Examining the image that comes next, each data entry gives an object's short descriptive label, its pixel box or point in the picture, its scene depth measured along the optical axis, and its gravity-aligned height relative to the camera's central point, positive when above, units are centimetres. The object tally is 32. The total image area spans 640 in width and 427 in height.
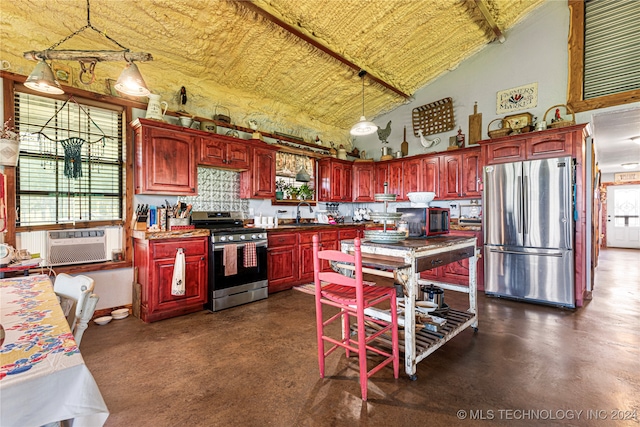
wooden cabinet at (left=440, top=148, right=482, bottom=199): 503 +66
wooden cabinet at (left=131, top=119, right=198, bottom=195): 355 +69
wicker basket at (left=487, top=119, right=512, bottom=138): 445 +122
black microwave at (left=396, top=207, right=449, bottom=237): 281 -9
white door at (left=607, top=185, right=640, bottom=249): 984 -22
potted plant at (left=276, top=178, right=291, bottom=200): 542 +48
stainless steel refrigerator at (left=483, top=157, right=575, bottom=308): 384 -28
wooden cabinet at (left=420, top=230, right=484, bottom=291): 462 -100
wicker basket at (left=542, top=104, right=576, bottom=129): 404 +127
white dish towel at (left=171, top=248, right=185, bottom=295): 337 -73
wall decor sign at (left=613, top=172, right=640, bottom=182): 970 +111
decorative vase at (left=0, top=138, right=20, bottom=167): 282 +62
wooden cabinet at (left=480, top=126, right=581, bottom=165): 392 +92
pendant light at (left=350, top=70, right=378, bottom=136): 418 +122
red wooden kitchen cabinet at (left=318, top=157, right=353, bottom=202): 603 +67
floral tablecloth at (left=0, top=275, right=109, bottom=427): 73 -43
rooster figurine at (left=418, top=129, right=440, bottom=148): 587 +140
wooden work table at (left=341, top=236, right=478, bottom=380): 208 -40
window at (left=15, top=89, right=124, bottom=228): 313 +60
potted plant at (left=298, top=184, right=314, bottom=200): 567 +40
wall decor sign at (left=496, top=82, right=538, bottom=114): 471 +186
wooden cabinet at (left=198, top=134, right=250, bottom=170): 408 +89
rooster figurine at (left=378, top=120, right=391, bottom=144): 659 +177
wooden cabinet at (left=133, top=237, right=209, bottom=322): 331 -73
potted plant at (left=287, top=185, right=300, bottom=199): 558 +39
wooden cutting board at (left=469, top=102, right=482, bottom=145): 527 +153
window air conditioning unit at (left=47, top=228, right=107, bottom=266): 322 -36
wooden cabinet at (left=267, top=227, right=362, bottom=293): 448 -71
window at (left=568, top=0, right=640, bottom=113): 398 +220
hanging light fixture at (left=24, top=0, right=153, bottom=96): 205 +110
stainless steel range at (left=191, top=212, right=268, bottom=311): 370 -64
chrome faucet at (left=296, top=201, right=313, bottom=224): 566 -1
